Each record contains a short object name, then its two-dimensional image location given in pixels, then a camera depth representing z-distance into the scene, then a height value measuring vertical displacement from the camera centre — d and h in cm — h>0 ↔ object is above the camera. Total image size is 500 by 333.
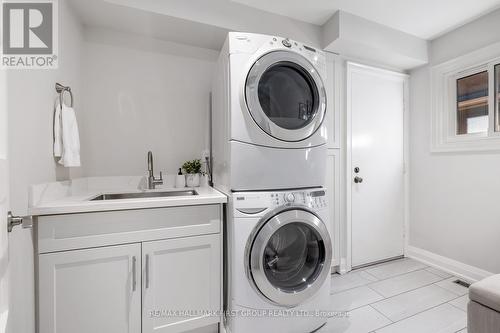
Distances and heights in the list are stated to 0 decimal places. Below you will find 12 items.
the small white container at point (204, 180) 202 -13
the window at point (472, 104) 219 +61
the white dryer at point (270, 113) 136 +33
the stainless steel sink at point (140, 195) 171 -22
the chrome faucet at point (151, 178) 184 -10
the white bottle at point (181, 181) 197 -13
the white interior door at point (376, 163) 241 +2
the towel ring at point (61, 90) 140 +47
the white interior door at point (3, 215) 70 -16
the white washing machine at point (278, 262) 133 -61
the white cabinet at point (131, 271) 115 -59
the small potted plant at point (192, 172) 197 -6
